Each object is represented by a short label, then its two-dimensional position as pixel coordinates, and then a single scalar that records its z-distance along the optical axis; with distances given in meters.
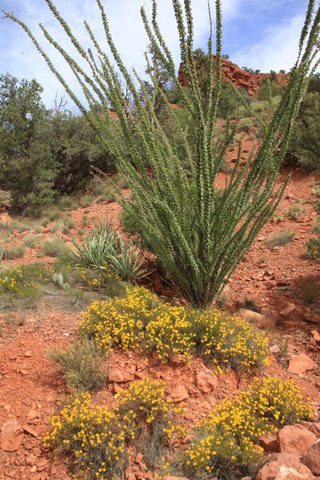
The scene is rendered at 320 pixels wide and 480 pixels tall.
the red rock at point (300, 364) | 4.02
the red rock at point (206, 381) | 3.47
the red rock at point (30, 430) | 2.86
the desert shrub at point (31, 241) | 8.94
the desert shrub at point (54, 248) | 7.83
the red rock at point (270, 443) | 2.84
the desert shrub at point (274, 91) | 26.77
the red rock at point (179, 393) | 3.30
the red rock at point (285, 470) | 2.13
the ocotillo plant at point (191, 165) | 3.75
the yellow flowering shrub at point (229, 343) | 3.81
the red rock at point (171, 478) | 2.48
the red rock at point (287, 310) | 5.29
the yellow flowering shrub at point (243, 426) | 2.66
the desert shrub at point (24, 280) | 4.77
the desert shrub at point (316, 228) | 7.85
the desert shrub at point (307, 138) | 10.72
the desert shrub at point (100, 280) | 5.31
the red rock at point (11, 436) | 2.75
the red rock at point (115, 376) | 3.39
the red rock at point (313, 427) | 2.92
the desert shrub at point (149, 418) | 2.83
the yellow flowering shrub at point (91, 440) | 2.63
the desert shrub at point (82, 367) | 3.26
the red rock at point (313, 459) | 2.27
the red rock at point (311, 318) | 5.00
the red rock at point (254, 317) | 5.02
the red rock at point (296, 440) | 2.68
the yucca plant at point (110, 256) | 6.04
